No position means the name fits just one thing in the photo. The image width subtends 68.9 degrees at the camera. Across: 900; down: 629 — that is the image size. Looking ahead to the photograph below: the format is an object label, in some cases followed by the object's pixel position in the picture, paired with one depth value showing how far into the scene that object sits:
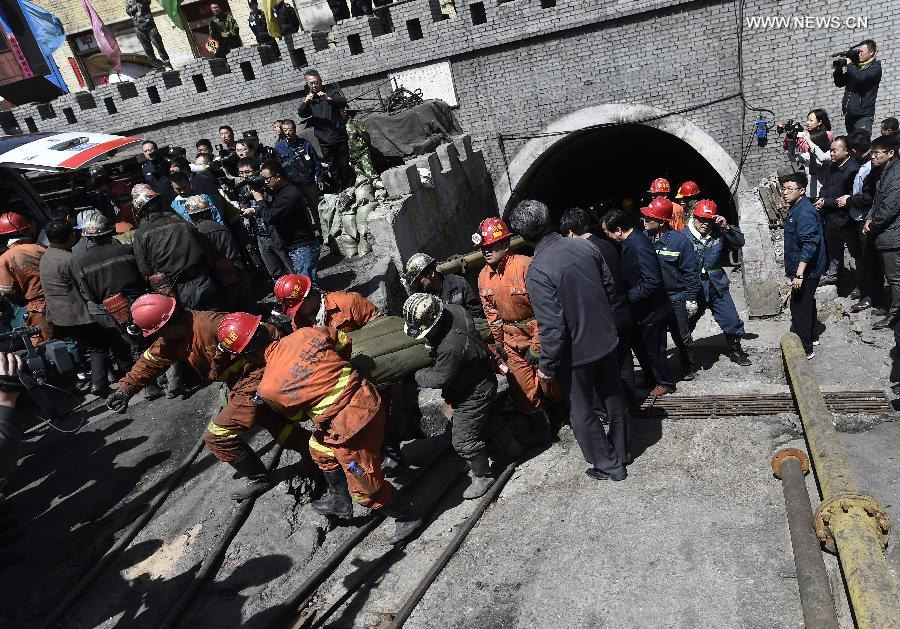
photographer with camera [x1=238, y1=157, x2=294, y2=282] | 7.50
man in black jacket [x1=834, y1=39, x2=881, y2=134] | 9.64
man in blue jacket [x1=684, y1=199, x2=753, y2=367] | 6.44
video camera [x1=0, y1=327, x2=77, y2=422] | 4.79
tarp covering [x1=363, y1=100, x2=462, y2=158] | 11.32
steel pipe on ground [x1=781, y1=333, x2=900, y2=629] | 2.85
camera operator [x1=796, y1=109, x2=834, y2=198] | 9.07
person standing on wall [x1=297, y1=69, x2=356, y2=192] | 10.27
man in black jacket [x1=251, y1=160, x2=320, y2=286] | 7.04
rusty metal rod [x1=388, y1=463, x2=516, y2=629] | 3.97
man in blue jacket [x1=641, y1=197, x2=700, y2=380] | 6.31
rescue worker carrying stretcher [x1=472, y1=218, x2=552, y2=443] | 4.97
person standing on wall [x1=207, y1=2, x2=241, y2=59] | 14.88
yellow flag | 14.02
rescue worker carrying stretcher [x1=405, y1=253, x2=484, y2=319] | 5.92
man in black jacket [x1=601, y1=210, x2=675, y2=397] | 5.41
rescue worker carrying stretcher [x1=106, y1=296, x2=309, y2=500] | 4.71
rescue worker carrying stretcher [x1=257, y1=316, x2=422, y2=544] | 4.26
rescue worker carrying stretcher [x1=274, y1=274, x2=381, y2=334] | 4.94
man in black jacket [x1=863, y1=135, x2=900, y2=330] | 6.08
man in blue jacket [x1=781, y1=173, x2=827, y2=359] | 6.02
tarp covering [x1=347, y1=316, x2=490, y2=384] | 4.97
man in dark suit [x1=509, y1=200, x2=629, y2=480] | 4.38
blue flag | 13.69
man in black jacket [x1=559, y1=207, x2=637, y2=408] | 5.19
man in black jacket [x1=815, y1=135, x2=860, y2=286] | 7.34
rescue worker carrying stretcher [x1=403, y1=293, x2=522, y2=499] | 4.52
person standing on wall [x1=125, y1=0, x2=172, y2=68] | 15.01
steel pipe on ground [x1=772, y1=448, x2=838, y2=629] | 3.05
